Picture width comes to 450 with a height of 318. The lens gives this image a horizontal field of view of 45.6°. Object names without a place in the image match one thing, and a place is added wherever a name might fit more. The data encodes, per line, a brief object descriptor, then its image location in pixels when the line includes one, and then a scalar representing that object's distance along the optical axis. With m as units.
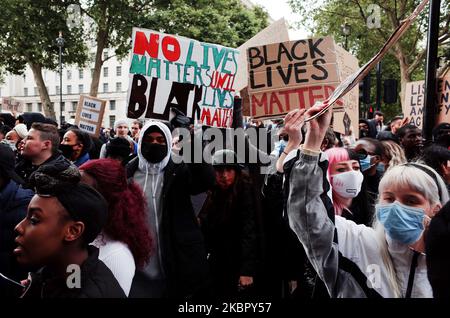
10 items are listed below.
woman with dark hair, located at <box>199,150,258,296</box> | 3.64
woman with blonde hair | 1.90
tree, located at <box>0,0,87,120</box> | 21.61
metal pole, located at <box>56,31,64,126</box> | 21.69
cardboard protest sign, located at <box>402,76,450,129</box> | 7.63
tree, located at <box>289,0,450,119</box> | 22.09
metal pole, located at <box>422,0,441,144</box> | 4.43
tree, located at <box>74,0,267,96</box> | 21.80
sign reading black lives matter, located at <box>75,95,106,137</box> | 7.12
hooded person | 2.95
